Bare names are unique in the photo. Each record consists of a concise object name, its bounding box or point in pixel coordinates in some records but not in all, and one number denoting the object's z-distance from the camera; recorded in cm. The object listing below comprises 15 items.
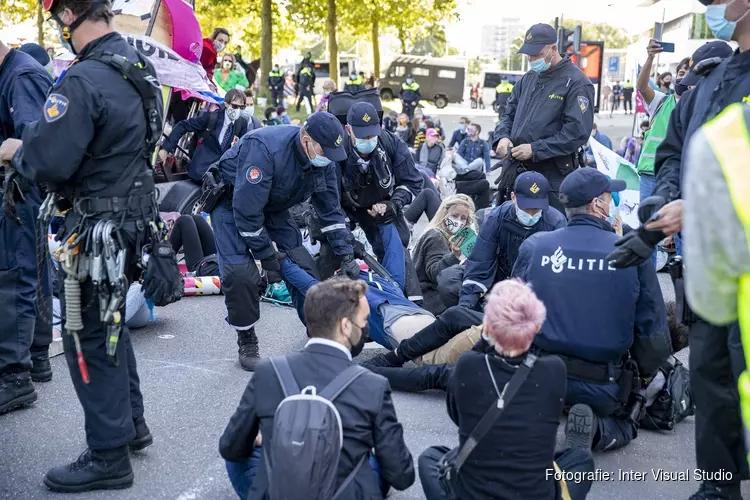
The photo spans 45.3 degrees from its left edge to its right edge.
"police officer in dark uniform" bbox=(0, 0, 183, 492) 387
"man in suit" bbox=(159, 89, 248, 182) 1088
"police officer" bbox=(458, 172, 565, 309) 591
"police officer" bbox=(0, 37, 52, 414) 486
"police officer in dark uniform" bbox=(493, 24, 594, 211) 689
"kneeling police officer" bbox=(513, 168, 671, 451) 451
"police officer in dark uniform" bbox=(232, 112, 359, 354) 567
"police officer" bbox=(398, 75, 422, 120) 3650
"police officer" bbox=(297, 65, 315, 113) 3431
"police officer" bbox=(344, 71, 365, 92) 3077
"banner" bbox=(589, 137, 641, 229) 927
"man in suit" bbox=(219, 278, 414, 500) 329
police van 4884
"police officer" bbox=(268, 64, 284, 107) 3120
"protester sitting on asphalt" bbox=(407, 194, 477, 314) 734
